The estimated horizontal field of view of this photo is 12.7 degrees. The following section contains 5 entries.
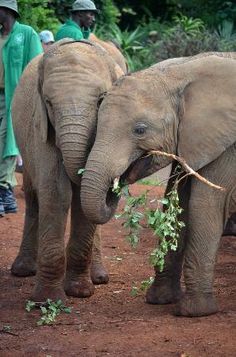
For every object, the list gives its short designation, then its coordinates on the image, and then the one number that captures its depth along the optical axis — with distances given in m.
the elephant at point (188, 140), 7.28
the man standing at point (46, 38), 13.89
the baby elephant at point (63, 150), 7.48
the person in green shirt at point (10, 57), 10.79
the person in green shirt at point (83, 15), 12.12
